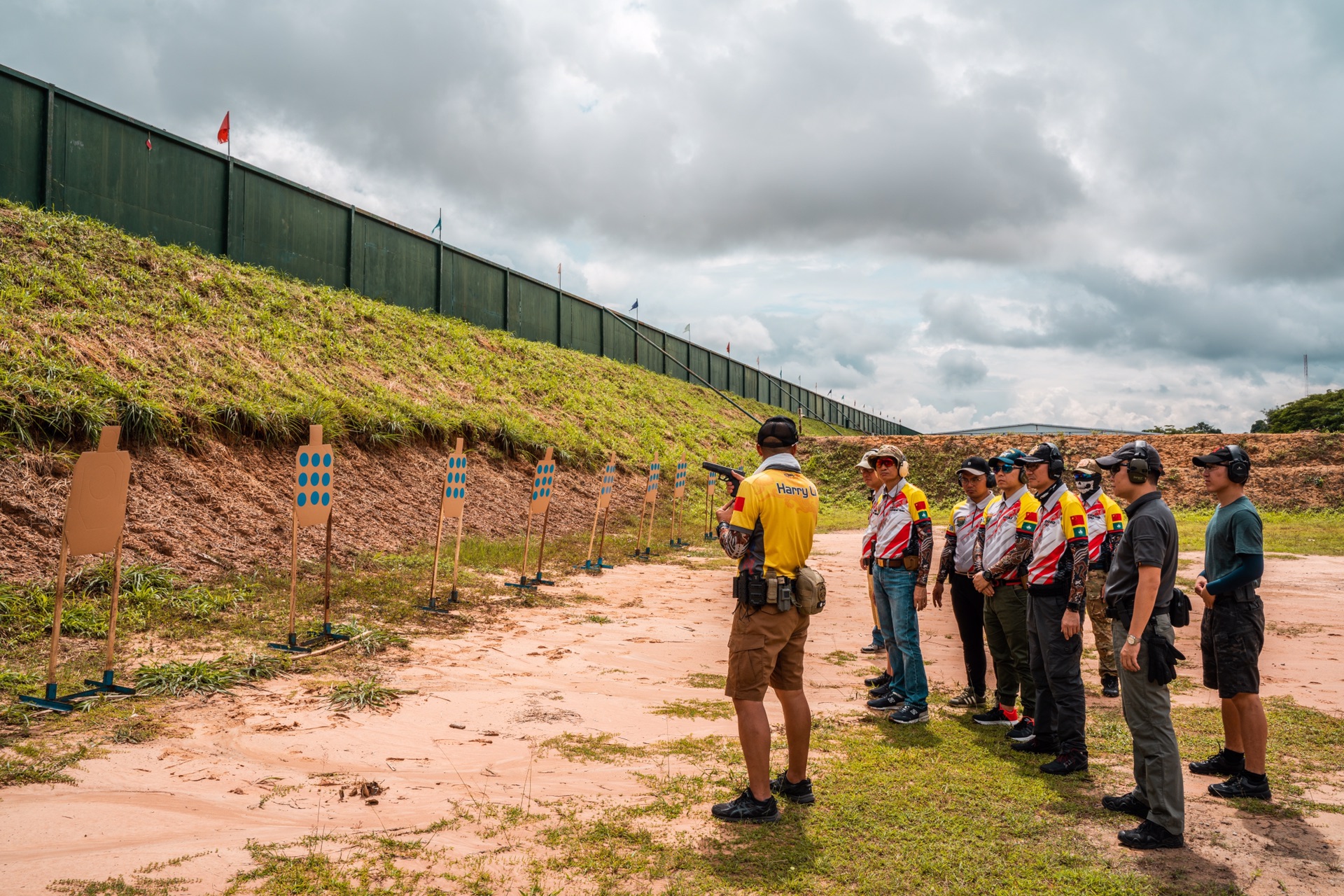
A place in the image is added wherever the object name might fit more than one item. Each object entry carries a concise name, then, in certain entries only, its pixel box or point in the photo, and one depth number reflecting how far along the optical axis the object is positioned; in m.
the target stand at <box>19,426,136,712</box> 5.48
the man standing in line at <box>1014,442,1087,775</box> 4.75
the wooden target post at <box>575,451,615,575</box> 12.88
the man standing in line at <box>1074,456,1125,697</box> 6.62
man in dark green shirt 4.30
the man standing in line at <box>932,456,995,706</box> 6.06
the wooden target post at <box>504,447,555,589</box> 11.46
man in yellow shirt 3.93
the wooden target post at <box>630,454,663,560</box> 15.14
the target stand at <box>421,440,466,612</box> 9.70
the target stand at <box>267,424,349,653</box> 7.51
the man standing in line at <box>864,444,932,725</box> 5.61
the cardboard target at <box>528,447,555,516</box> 11.49
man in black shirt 3.74
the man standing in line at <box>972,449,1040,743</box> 5.25
